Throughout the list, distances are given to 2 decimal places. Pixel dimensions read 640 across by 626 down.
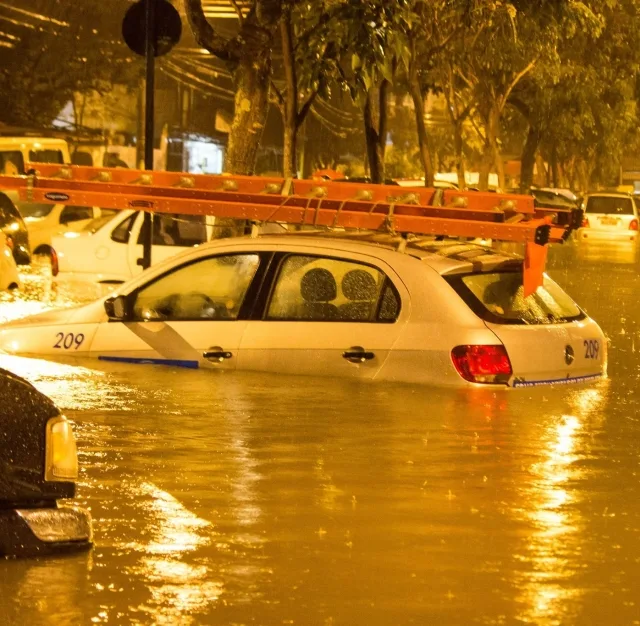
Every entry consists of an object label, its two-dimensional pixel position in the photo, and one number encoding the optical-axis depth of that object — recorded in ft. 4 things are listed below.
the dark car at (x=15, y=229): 73.36
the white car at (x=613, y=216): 133.80
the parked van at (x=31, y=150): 93.11
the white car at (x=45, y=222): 82.02
